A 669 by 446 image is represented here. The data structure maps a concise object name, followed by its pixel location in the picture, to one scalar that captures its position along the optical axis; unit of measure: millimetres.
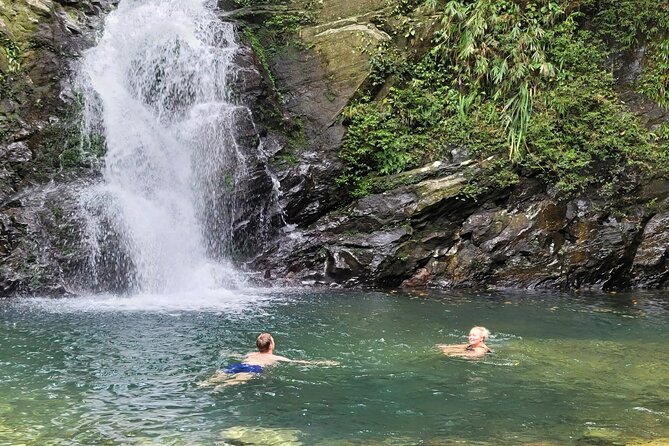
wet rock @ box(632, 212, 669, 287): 14438
